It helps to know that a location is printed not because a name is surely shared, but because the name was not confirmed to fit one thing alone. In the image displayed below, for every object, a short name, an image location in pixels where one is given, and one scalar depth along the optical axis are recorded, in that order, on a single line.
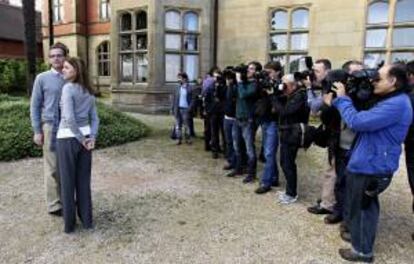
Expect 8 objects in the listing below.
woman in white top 3.73
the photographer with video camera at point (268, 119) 5.04
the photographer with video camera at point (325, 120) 3.96
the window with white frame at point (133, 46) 11.91
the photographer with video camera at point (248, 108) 5.34
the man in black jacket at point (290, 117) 4.50
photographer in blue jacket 3.04
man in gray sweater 4.07
